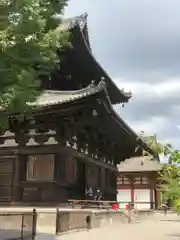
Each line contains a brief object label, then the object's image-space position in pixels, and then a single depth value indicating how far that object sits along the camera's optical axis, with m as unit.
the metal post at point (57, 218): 13.42
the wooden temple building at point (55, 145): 16.12
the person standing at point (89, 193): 19.50
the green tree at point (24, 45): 7.11
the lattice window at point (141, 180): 46.75
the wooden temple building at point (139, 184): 45.03
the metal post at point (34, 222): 11.62
